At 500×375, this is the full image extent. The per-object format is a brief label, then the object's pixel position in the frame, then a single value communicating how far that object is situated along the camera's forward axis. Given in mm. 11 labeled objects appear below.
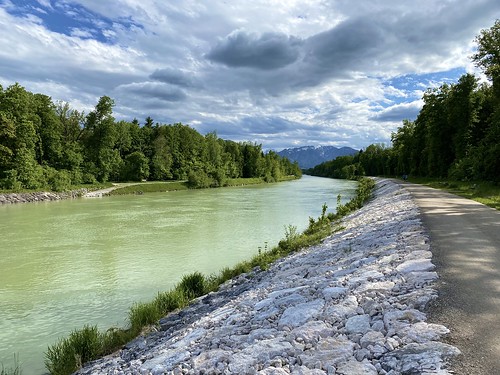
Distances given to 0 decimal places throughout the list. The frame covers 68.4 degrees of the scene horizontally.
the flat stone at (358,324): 5329
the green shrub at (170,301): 10133
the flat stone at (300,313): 6242
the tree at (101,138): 74438
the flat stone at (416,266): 7469
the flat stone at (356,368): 4240
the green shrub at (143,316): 9054
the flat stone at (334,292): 6982
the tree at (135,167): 85688
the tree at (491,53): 35281
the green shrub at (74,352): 7293
